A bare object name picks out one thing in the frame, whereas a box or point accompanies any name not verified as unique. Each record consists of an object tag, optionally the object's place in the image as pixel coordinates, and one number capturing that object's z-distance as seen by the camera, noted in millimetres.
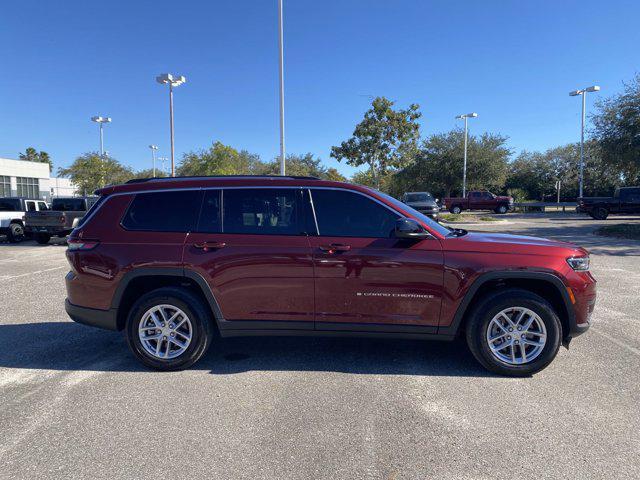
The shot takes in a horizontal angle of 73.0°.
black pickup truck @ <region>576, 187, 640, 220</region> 24484
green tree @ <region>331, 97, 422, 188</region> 27938
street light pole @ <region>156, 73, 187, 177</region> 21947
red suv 3953
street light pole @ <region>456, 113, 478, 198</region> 38006
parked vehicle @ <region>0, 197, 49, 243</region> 16891
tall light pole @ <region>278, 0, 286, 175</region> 18766
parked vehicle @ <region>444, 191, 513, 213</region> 34562
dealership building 43938
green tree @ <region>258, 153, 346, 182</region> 53950
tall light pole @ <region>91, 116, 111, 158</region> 40906
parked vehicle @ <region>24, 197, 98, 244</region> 15594
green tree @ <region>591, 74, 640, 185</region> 18250
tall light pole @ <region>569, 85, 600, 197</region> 30945
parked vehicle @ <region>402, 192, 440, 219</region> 22250
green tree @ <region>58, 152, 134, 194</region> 40625
